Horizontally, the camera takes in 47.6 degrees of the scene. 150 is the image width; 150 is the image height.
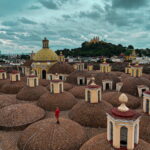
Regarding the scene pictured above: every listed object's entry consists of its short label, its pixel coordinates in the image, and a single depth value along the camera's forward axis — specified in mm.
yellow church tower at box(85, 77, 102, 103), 16625
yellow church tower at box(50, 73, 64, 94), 21077
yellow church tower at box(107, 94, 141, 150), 9328
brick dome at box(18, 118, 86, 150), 12016
